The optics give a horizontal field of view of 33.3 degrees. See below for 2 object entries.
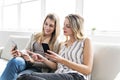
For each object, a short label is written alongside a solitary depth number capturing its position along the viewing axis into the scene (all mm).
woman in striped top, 1819
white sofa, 1948
